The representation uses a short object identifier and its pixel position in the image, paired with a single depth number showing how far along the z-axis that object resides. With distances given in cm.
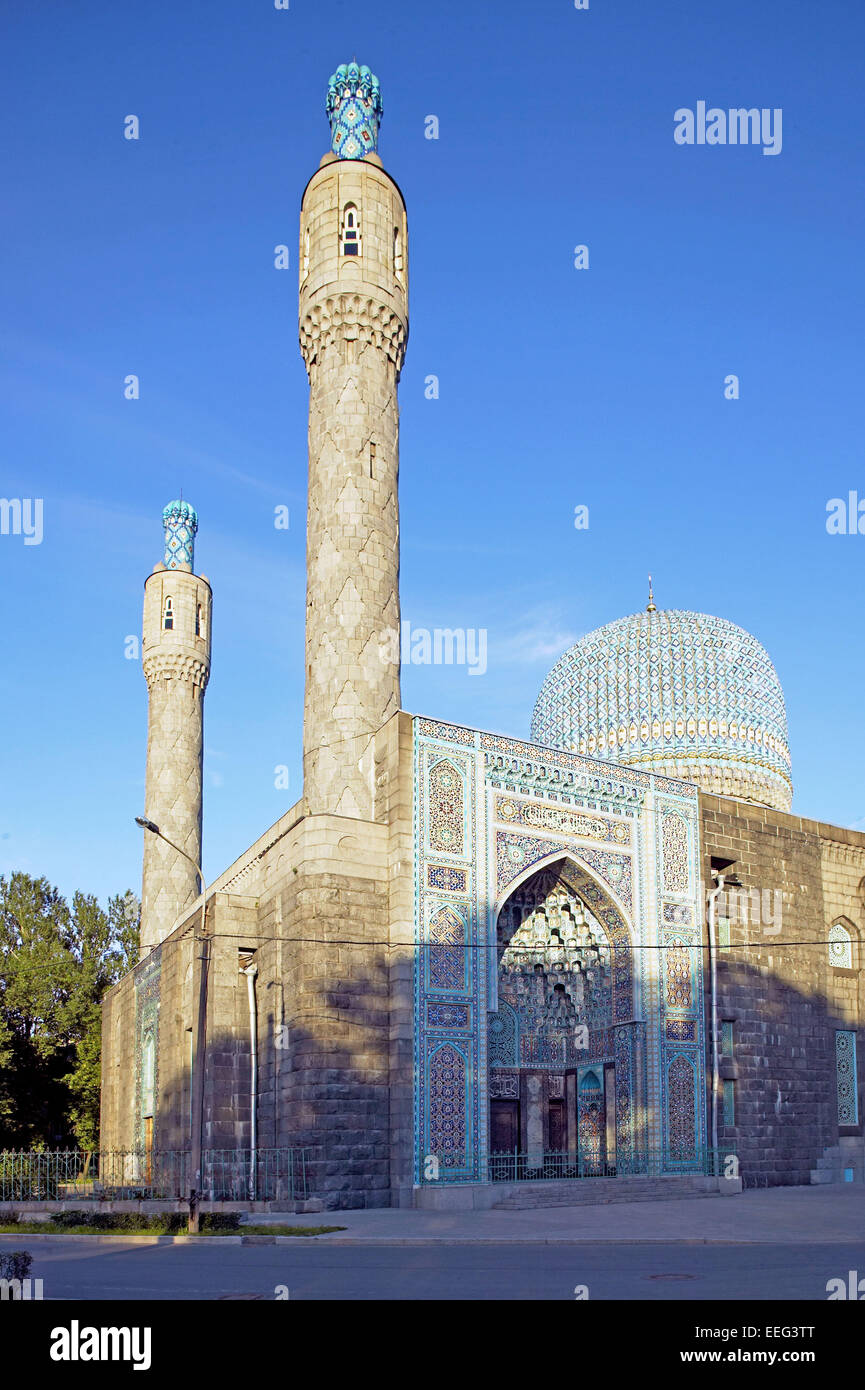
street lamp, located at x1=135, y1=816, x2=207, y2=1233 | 1765
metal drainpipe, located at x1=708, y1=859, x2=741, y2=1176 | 2669
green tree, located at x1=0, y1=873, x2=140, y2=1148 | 4300
